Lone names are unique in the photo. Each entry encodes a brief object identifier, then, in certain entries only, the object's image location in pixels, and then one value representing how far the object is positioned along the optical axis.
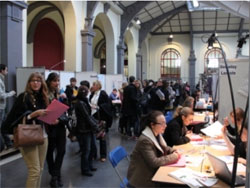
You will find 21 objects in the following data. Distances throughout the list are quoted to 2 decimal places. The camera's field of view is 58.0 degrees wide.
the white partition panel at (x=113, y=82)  8.27
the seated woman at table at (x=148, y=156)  2.24
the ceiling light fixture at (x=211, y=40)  2.10
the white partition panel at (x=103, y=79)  7.59
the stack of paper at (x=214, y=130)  3.34
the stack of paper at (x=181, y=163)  2.28
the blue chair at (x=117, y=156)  2.30
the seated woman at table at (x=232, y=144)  2.37
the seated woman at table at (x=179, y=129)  3.13
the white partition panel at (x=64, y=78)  6.22
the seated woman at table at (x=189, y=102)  4.51
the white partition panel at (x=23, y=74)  4.60
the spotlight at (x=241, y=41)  3.56
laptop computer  1.82
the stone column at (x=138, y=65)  13.33
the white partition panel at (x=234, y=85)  3.55
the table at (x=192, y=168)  1.96
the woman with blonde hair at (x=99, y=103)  4.50
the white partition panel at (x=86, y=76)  6.79
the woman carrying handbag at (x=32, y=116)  2.37
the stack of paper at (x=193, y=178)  1.89
